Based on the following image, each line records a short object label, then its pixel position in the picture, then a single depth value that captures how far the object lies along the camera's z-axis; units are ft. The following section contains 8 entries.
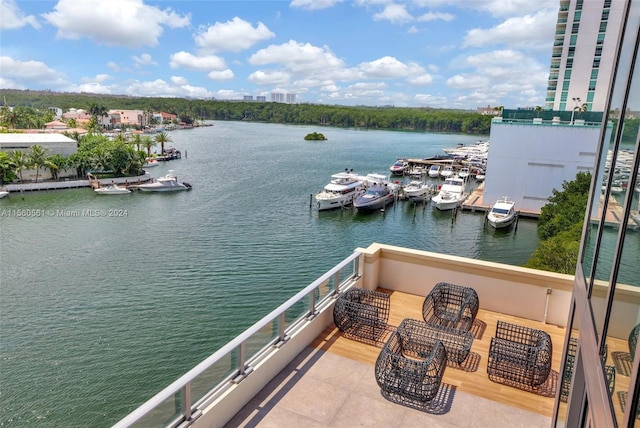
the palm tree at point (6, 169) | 130.82
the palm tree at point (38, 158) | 136.05
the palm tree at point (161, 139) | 208.37
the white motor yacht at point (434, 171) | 183.21
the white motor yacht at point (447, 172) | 173.58
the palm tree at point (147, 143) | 193.47
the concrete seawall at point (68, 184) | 129.70
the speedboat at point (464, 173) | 163.90
